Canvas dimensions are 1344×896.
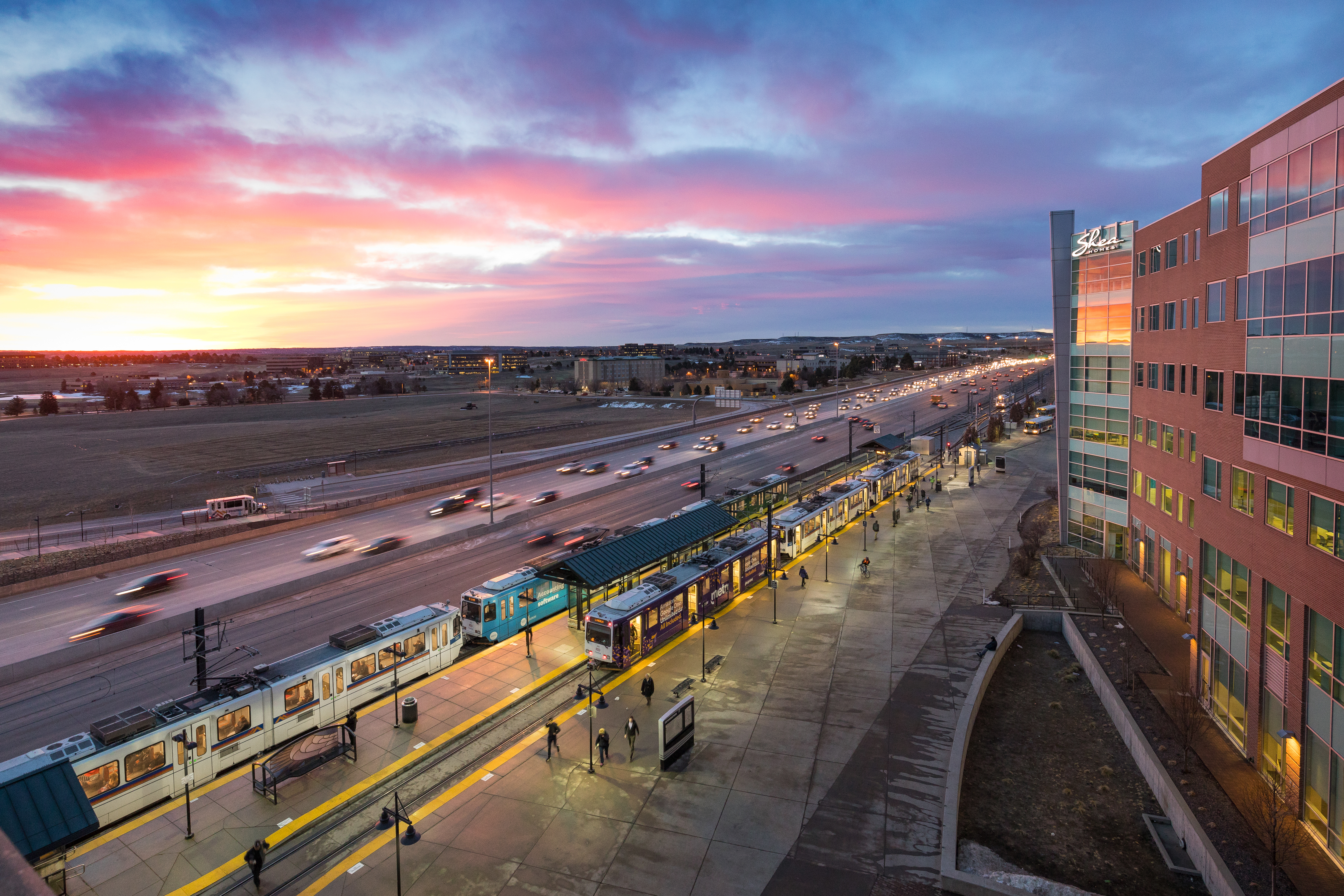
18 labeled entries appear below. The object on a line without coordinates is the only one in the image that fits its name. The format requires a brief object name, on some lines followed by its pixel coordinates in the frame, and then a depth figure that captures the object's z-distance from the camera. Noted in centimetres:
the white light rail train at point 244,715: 1764
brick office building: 1767
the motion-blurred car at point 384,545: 4378
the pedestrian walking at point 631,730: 2069
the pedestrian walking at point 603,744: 2017
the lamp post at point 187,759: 1884
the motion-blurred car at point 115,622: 3116
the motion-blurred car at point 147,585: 3675
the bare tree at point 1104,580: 3356
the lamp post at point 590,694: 2306
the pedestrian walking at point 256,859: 1516
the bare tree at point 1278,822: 1639
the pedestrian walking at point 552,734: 2050
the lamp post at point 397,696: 2272
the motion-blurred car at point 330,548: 4275
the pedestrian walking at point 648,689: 2370
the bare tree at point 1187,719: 2139
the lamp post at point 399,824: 1612
